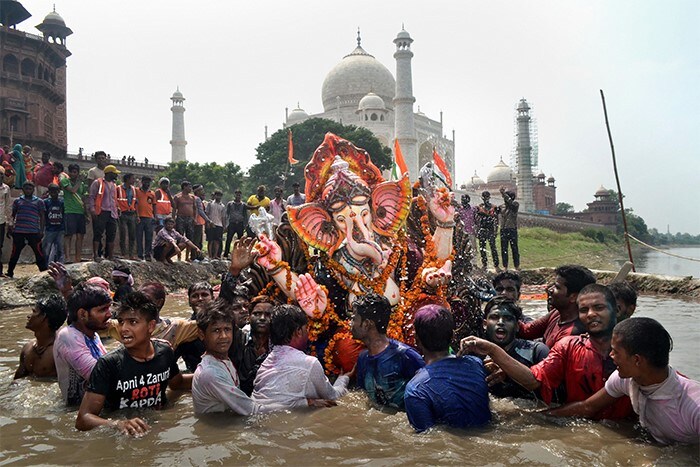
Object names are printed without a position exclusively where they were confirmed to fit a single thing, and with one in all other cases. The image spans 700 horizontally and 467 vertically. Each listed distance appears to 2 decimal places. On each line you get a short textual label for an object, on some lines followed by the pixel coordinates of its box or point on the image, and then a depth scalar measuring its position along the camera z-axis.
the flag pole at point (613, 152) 11.26
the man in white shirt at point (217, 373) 3.91
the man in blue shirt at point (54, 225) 9.71
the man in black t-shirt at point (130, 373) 3.65
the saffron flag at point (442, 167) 6.52
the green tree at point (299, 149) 42.25
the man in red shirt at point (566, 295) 4.55
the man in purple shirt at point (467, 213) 13.18
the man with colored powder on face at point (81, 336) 4.21
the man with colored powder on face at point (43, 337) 4.82
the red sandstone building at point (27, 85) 32.50
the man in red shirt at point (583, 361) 3.73
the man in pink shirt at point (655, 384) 3.14
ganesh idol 5.36
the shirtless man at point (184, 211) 13.07
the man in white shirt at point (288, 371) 4.09
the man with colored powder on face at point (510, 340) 4.38
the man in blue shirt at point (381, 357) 4.22
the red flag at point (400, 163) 6.38
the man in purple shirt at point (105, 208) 10.35
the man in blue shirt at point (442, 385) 3.59
